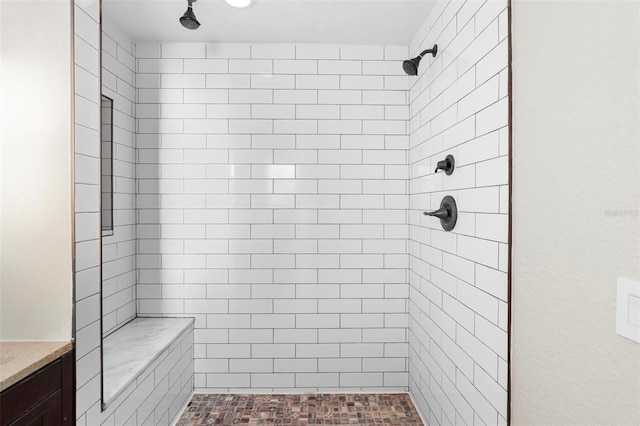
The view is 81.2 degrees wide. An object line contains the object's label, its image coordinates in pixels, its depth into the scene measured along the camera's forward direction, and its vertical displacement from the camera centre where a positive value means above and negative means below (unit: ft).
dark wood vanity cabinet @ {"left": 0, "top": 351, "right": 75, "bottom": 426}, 3.55 -2.05
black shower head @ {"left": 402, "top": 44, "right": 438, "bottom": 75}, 6.66 +2.53
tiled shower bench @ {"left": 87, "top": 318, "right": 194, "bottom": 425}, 5.46 -2.78
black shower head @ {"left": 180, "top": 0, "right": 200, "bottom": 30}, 6.35 +3.15
